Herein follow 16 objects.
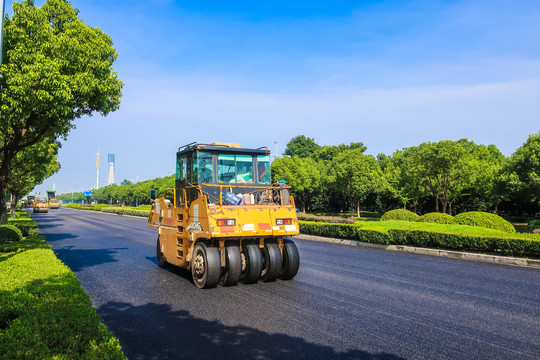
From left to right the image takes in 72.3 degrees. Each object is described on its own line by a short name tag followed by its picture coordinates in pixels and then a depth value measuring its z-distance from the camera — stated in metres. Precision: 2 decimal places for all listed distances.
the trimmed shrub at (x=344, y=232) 16.34
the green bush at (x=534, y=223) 24.66
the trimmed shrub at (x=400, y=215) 20.89
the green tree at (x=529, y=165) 28.53
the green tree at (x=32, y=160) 19.00
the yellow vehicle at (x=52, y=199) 82.75
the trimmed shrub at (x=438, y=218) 18.50
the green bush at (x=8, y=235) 13.87
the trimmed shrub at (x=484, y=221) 16.12
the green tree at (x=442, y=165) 30.86
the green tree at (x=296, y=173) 54.69
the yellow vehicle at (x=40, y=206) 58.28
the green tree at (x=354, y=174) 43.00
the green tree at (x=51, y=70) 9.27
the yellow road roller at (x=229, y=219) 8.07
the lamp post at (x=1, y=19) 4.51
